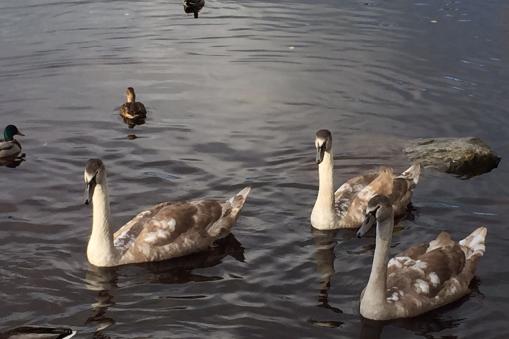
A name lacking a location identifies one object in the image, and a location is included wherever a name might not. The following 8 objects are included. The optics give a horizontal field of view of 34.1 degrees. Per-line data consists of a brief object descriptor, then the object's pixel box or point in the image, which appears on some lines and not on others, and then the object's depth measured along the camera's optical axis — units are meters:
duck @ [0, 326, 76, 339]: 9.42
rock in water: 17.56
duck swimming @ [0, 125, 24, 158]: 18.46
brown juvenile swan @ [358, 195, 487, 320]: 11.78
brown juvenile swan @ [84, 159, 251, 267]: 13.45
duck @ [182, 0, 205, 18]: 32.25
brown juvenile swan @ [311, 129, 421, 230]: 14.76
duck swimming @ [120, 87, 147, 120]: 20.70
